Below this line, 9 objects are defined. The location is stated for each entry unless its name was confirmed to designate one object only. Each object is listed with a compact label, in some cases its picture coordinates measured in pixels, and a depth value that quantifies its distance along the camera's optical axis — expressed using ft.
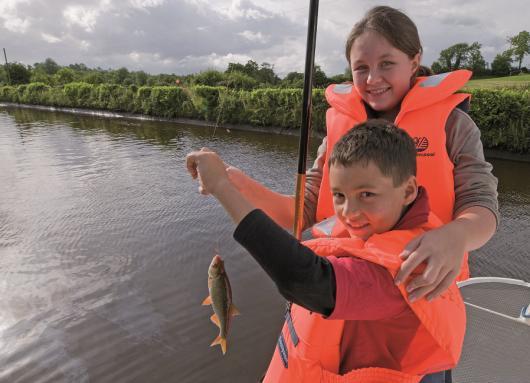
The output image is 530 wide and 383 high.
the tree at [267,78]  63.82
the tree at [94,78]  152.76
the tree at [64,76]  176.86
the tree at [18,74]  191.83
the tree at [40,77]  180.79
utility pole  180.83
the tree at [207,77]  80.43
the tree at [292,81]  72.69
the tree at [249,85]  71.31
